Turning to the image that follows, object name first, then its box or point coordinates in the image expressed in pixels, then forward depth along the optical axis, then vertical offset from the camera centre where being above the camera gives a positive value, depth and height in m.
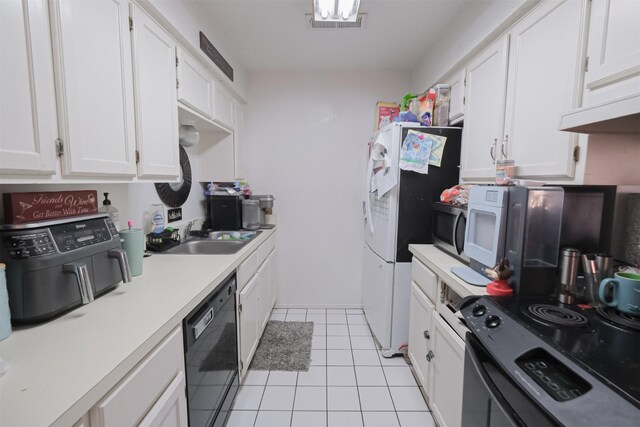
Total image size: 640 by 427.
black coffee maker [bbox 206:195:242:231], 2.49 -0.23
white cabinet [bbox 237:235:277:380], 1.74 -0.82
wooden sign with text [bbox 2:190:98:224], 0.85 -0.07
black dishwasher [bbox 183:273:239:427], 1.08 -0.77
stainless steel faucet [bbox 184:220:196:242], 2.20 -0.35
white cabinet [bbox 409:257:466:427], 1.26 -0.85
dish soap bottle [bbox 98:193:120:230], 1.35 -0.12
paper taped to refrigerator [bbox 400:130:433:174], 2.01 +0.28
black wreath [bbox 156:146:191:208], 1.96 -0.02
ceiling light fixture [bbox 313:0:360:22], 1.71 +1.13
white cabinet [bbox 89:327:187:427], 0.65 -0.57
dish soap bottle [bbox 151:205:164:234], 1.79 -0.23
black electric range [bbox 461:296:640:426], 0.56 -0.41
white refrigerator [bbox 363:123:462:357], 2.04 -0.24
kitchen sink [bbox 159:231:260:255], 2.04 -0.44
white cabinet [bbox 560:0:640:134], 0.79 +0.38
